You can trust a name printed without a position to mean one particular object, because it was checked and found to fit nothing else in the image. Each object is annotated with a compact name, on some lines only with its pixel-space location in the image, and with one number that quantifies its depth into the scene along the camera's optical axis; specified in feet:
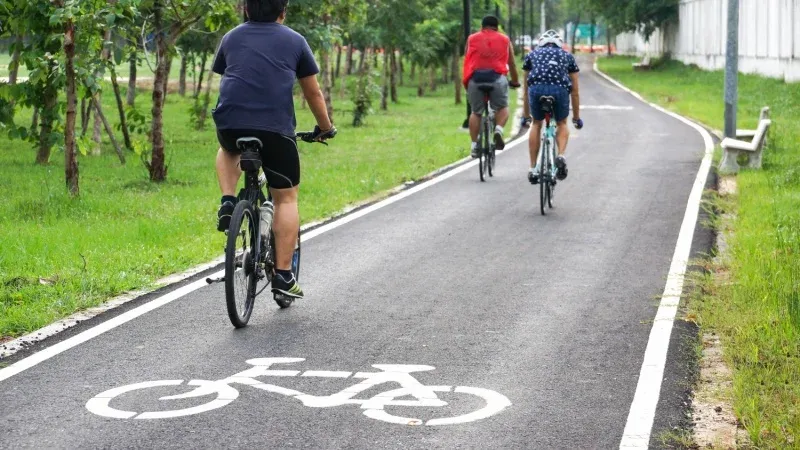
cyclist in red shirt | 53.72
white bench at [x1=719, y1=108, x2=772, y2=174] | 56.08
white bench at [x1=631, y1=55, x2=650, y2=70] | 243.60
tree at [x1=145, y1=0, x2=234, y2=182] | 53.88
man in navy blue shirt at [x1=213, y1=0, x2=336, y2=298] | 24.82
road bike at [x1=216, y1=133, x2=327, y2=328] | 24.20
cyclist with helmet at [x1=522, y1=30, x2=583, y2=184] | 43.32
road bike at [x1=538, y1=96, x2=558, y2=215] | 42.88
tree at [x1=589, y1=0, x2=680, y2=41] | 231.91
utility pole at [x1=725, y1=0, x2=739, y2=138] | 60.64
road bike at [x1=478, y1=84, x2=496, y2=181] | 54.54
